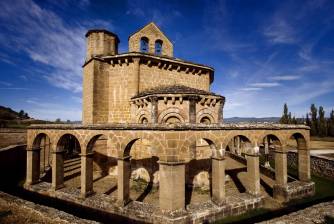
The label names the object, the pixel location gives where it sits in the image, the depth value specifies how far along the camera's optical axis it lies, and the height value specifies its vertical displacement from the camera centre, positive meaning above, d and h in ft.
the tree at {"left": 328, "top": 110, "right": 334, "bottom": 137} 138.31 -3.67
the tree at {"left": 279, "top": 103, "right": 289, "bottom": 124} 155.32 +3.42
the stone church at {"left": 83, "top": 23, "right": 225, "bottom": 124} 37.52 +8.45
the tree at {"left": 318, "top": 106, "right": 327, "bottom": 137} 140.97 -2.39
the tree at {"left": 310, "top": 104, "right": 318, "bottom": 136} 146.41 -0.36
